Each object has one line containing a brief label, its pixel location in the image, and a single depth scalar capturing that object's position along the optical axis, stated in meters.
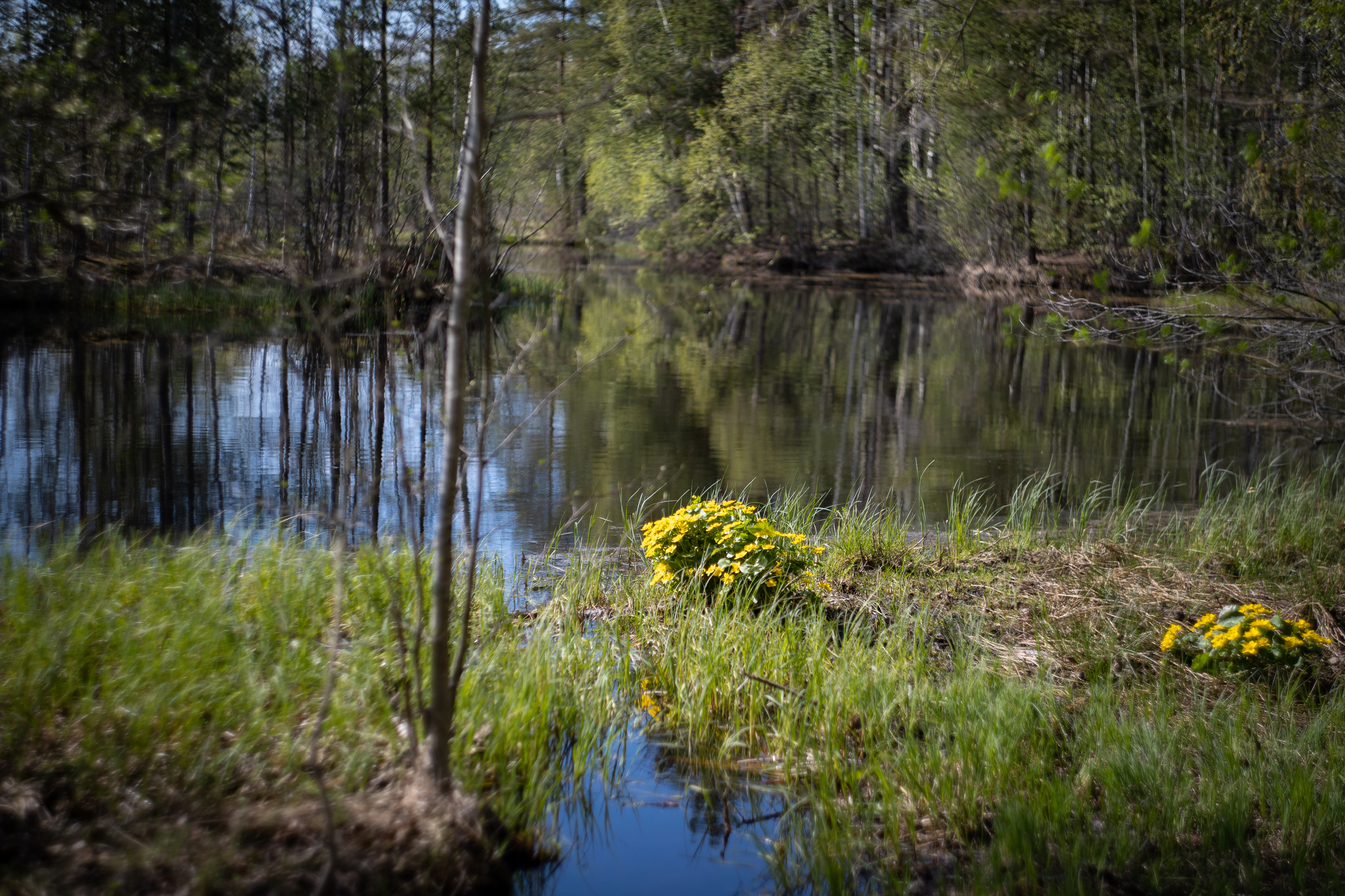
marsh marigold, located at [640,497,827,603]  5.09
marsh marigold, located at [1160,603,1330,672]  4.40
